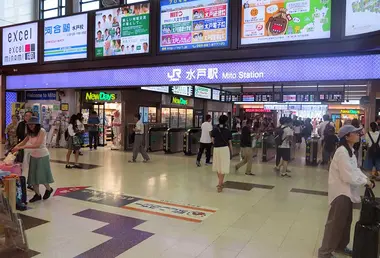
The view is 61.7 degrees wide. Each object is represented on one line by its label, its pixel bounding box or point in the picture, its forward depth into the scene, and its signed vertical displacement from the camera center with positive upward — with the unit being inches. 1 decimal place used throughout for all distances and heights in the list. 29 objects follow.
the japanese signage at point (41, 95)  560.1 +28.6
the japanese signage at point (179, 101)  639.8 +25.6
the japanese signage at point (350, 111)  1079.0 +18.3
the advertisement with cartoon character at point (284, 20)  288.7 +90.2
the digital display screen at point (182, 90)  575.7 +43.6
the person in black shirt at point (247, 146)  319.6 -31.8
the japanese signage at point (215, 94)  732.0 +45.9
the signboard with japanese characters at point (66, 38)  417.4 +99.1
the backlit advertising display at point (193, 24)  333.7 +97.1
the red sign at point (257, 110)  1012.4 +15.3
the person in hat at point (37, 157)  199.0 -30.2
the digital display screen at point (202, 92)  653.3 +46.2
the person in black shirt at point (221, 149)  240.8 -26.7
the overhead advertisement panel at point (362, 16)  251.1 +82.5
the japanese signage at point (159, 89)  522.7 +40.5
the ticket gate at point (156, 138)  502.9 -40.8
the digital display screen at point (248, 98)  593.6 +31.1
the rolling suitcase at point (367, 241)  118.9 -46.7
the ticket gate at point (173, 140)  486.0 -41.3
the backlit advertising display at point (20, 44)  460.8 +99.5
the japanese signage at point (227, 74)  277.9 +43.3
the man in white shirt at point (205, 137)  372.4 -27.3
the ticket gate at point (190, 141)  469.4 -41.3
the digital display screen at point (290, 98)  575.1 +31.6
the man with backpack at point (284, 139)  314.7 -23.9
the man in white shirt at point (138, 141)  382.6 -34.7
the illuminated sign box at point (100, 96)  532.7 +26.9
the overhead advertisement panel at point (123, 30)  375.9 +100.0
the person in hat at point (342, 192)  123.3 -30.1
